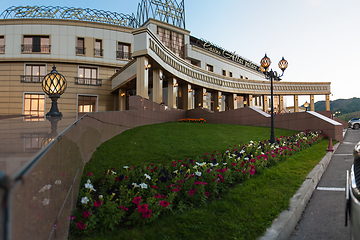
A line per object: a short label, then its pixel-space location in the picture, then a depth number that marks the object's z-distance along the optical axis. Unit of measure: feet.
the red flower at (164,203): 12.35
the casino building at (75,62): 92.32
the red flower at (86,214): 11.41
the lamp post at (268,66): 40.75
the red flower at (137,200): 12.52
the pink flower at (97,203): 11.92
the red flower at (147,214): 11.82
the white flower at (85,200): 12.32
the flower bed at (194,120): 83.15
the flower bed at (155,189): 11.95
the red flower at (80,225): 10.93
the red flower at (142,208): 11.82
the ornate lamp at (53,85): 25.61
